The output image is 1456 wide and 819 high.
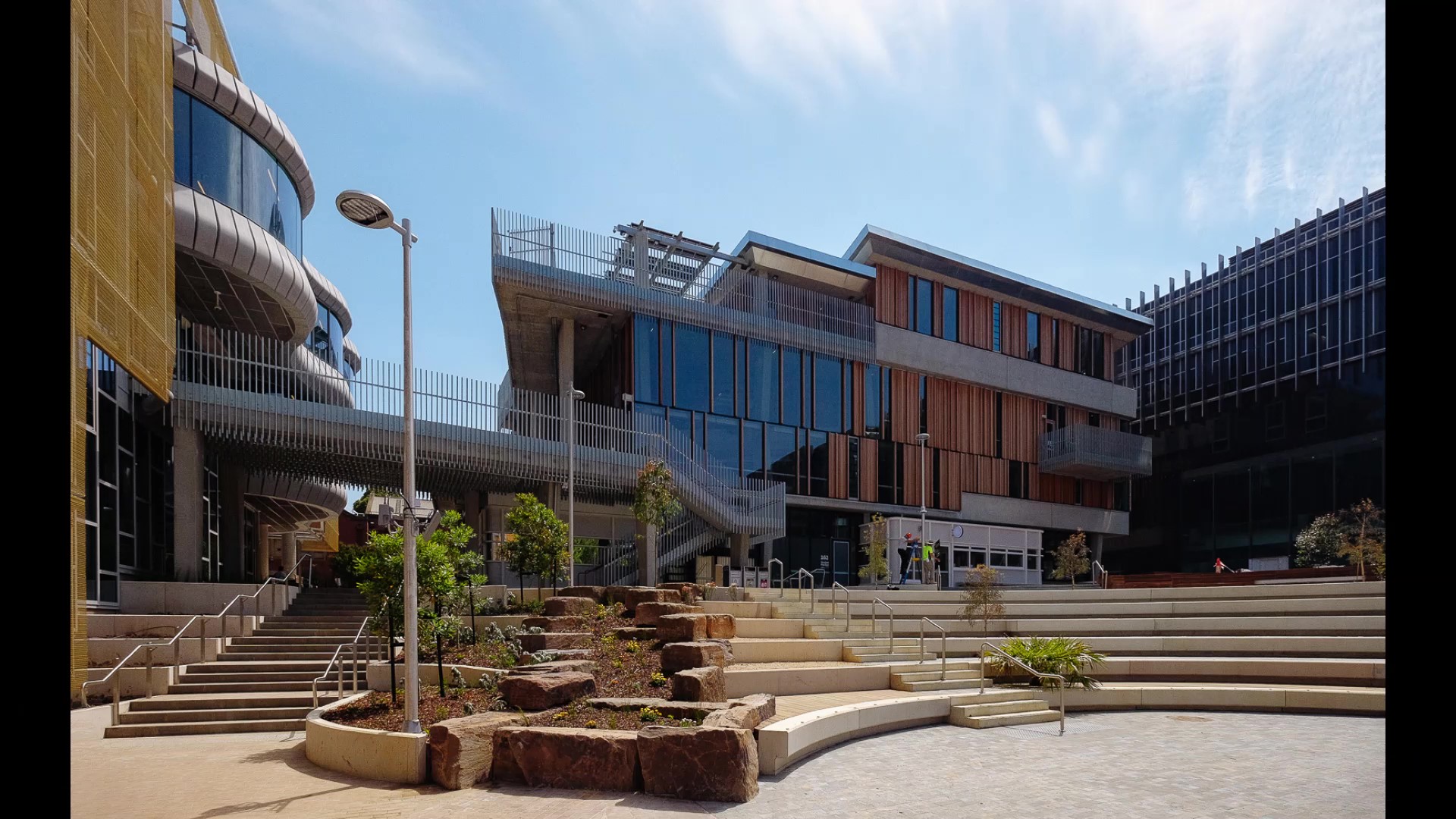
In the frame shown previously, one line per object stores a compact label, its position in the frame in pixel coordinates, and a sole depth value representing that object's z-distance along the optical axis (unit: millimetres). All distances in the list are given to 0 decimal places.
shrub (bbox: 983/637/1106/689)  16469
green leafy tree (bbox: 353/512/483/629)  12508
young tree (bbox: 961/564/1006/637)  20359
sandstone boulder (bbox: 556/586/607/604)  21188
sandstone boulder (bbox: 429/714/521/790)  9695
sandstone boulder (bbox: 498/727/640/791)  9625
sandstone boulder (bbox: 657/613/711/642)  15953
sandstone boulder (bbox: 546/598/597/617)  18859
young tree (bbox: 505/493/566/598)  21844
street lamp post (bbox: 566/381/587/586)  23484
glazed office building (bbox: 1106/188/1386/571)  51062
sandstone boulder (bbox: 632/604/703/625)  18016
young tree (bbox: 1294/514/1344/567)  35906
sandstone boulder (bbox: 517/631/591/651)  16219
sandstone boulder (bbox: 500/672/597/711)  11664
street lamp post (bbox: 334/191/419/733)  10336
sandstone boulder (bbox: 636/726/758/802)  9391
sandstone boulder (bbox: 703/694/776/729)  10109
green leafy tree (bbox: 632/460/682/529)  25531
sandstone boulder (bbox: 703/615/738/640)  17000
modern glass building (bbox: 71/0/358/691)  7504
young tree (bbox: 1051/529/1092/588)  34406
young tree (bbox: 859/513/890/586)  30656
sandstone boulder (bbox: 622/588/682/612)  20047
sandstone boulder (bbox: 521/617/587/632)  17734
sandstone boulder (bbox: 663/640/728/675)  13742
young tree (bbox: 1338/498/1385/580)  25203
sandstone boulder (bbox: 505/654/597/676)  13094
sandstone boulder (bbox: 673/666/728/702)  11891
